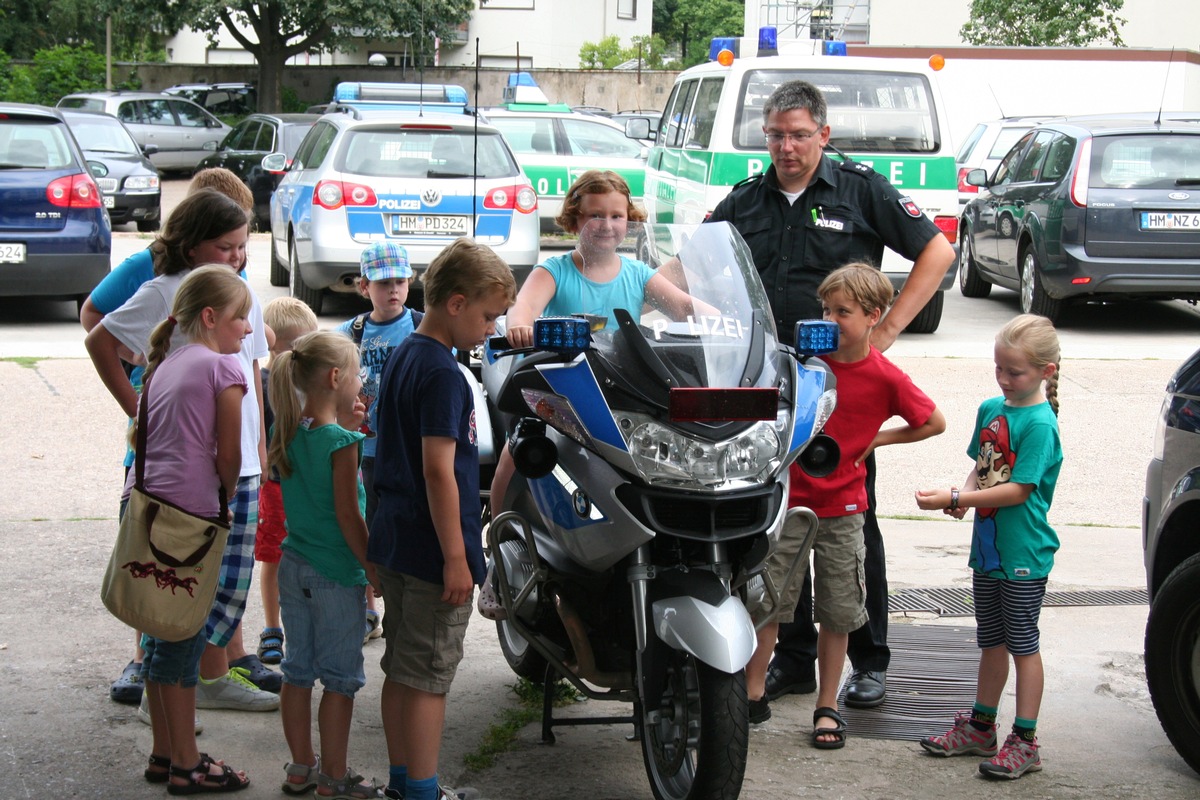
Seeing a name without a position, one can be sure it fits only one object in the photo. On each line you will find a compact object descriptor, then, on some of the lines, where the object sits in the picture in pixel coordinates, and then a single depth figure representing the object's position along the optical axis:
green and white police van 11.62
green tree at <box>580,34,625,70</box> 46.13
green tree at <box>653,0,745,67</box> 74.94
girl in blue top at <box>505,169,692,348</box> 4.33
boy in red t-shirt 4.26
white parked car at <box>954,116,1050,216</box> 20.20
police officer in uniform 4.73
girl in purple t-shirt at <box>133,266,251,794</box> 3.72
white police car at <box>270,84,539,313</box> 11.51
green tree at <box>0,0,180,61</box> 43.41
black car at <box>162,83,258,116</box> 37.78
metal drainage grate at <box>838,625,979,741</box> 4.48
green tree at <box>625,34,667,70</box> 47.28
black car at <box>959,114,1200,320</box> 11.80
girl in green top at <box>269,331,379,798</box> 3.71
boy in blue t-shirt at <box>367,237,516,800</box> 3.51
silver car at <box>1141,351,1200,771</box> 3.96
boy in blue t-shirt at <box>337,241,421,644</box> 4.98
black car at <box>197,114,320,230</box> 18.83
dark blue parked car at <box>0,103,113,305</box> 11.23
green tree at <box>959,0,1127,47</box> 33.19
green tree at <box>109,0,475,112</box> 37.19
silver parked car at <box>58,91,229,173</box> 30.59
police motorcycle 3.40
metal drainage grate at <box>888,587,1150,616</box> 5.64
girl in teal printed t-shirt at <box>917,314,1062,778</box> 3.99
